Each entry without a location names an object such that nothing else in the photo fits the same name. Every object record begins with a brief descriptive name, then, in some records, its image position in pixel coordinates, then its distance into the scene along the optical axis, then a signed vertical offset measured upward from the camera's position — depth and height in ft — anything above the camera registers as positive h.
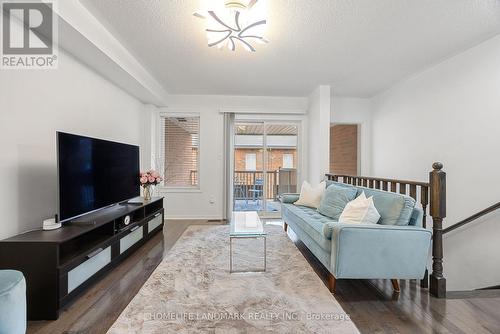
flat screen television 7.34 -0.31
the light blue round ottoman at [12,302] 3.73 -2.11
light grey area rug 5.73 -3.58
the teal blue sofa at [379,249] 6.85 -2.27
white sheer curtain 17.22 -0.04
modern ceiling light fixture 7.28 +4.52
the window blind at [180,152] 17.84 +0.93
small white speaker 7.17 -1.70
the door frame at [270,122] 18.04 +3.06
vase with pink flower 13.13 -0.79
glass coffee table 8.30 -2.23
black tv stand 6.00 -2.45
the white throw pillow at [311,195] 12.77 -1.52
